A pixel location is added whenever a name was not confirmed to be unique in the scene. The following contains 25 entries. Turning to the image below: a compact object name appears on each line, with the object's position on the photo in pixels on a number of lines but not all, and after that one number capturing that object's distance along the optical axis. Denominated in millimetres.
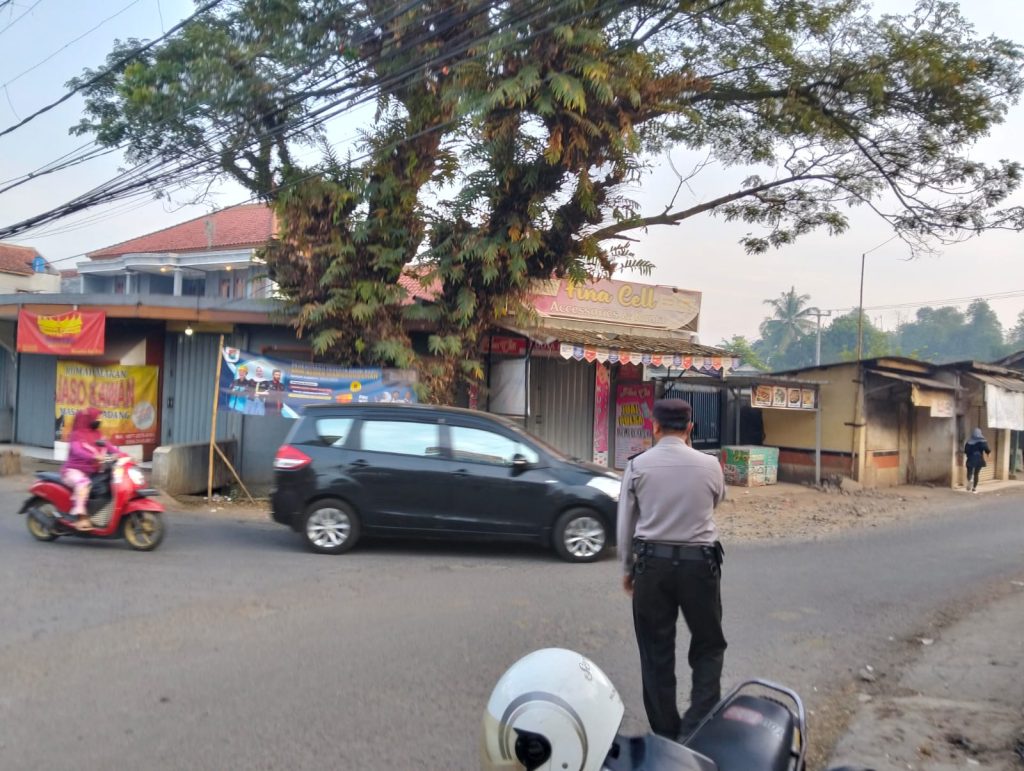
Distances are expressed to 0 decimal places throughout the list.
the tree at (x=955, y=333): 79562
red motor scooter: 9367
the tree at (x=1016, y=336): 76062
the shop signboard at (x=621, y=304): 16859
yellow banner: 15766
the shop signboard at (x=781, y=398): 18234
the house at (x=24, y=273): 34812
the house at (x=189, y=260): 25062
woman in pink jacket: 9344
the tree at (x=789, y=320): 70500
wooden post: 12780
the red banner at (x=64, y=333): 14742
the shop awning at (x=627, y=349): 14555
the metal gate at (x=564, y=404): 17125
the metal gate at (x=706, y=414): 20453
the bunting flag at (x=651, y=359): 14531
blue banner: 12984
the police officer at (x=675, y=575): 4117
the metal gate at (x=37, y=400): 18172
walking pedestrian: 19484
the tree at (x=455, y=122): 11977
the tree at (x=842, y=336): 67106
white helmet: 2082
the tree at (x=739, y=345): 55906
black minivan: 9633
